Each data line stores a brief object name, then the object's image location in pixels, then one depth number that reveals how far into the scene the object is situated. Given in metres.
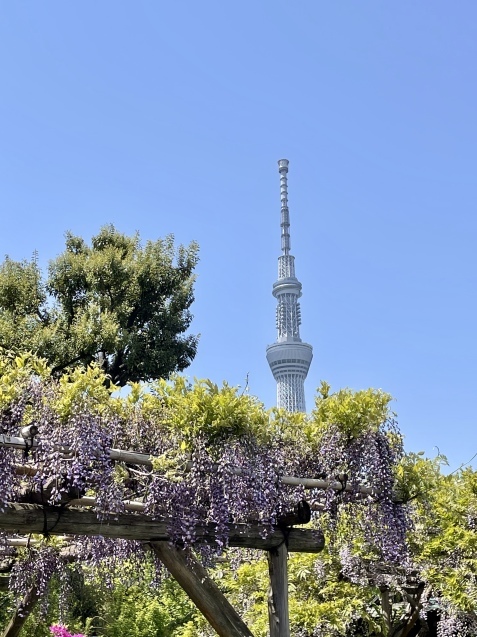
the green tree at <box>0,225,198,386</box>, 15.06
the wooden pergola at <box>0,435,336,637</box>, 5.38
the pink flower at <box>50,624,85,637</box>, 7.45
